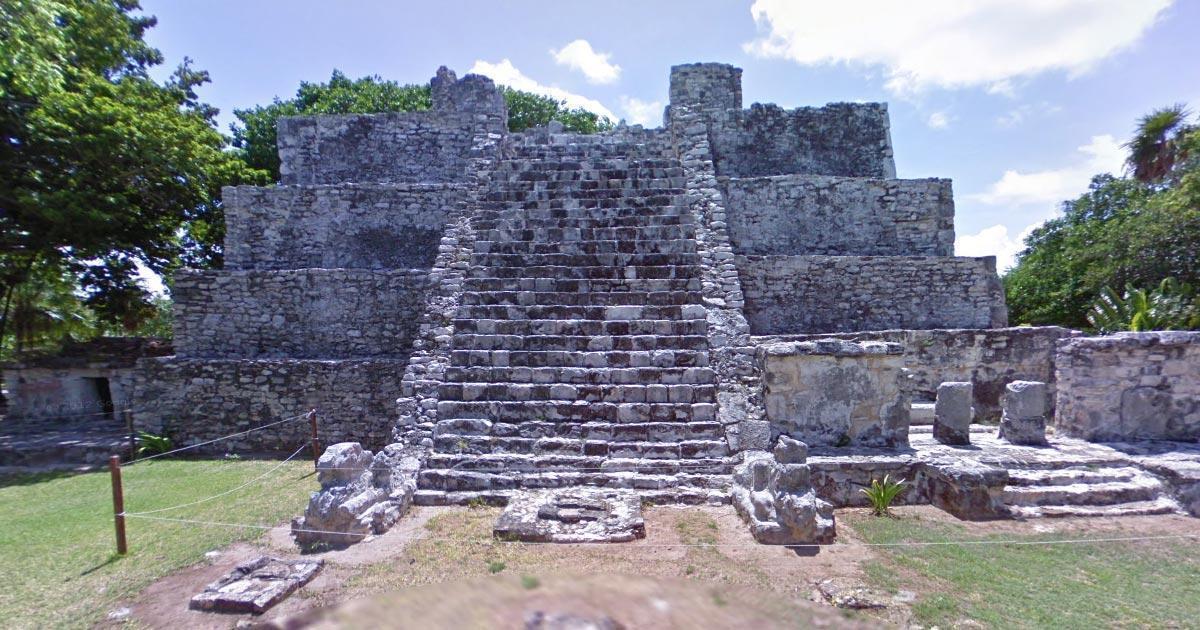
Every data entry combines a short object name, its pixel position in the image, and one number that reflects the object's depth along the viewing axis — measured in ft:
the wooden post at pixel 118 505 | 15.23
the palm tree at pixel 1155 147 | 51.03
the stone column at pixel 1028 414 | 20.49
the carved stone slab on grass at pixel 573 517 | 15.05
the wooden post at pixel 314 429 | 24.85
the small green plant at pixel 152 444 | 28.73
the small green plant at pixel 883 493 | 17.28
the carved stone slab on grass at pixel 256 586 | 11.86
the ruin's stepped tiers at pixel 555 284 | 20.29
